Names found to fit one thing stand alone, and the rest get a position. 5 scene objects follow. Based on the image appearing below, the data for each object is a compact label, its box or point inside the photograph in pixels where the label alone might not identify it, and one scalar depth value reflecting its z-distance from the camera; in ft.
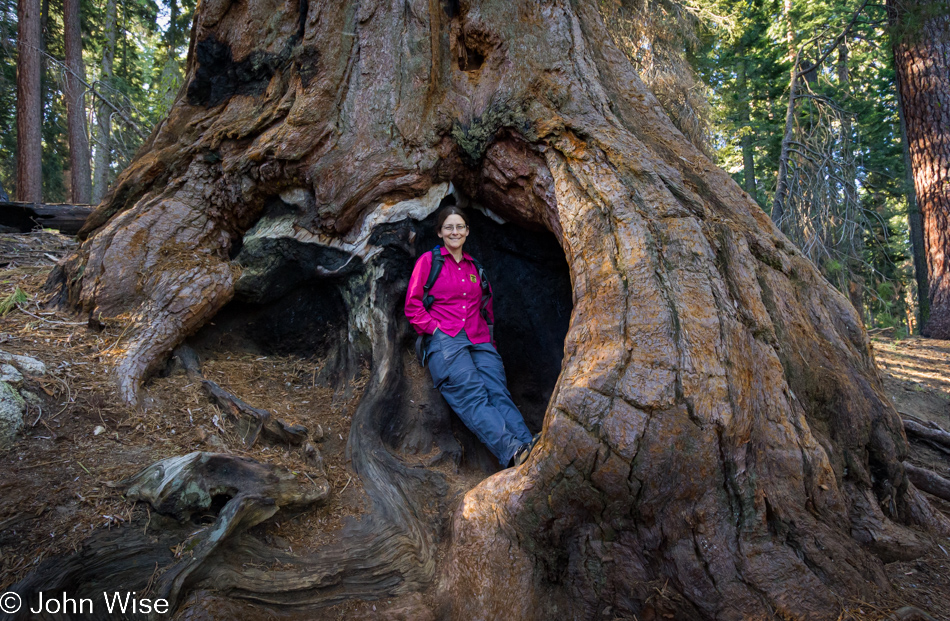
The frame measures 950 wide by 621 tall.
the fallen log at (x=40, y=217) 24.67
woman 12.95
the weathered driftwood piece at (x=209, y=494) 8.94
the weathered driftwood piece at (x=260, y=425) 12.28
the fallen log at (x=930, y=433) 14.92
